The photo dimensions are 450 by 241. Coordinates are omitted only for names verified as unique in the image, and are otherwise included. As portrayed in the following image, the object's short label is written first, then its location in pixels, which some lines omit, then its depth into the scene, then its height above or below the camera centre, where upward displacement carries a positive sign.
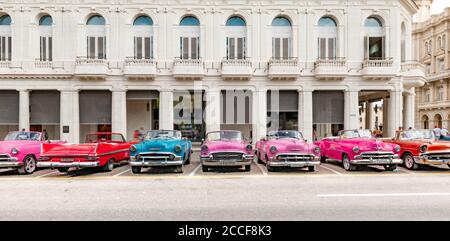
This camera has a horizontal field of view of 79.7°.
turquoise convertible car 9.34 -1.21
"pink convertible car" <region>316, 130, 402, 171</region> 9.77 -1.22
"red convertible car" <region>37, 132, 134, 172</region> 9.17 -1.27
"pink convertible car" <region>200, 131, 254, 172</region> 9.48 -1.21
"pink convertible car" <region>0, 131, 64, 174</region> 9.54 -1.11
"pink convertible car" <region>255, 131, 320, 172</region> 9.49 -1.25
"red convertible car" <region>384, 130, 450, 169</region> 9.98 -1.12
